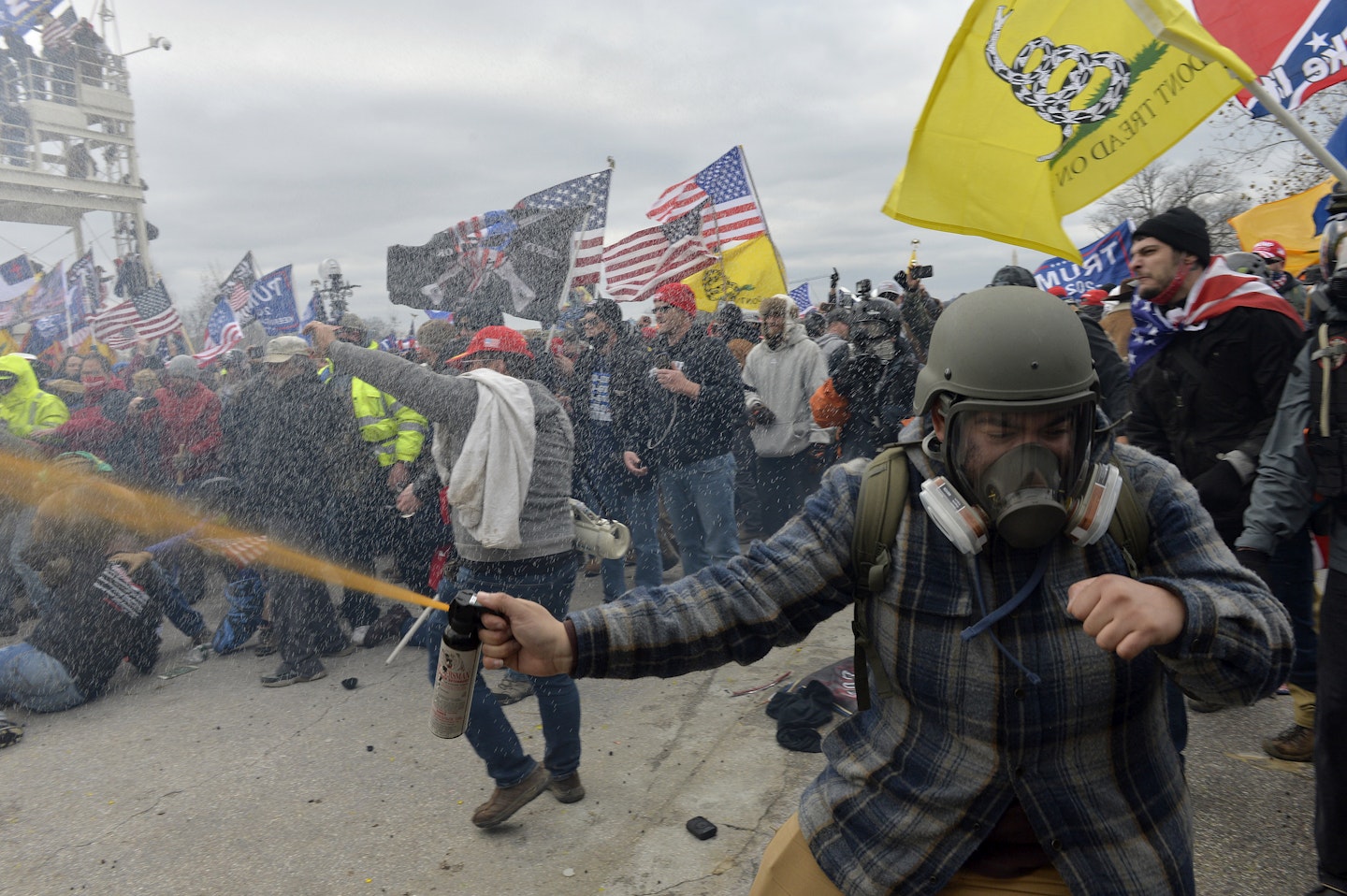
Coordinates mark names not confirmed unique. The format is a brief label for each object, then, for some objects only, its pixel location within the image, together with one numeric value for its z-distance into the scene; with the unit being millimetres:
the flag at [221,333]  15657
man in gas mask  1523
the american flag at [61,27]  28500
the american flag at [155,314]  15539
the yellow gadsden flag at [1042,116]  3406
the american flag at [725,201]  10234
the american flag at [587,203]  8656
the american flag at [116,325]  15695
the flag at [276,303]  15250
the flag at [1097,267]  9109
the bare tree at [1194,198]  19266
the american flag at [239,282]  16672
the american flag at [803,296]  17969
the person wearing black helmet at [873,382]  5781
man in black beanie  3580
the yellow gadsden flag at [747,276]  10172
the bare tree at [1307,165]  13086
